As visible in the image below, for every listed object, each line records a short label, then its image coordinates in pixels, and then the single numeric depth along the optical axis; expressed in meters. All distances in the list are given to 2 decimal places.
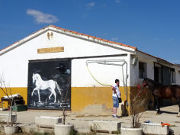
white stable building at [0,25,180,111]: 14.11
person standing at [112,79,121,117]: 12.62
